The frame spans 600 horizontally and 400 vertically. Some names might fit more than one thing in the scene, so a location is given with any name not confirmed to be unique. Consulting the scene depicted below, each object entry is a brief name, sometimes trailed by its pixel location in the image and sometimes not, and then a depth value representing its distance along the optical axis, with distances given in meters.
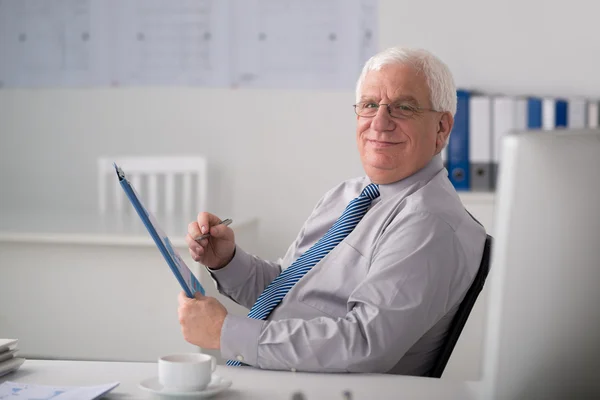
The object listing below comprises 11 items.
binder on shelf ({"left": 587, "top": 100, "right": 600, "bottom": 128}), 3.49
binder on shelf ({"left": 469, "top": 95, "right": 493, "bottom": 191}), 3.38
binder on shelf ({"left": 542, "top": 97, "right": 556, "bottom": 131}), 3.44
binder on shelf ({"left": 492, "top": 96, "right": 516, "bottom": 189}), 3.38
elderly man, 1.38
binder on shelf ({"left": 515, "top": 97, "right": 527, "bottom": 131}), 3.39
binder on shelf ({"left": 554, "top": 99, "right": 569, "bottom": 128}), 3.44
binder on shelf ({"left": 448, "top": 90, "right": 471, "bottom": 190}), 3.40
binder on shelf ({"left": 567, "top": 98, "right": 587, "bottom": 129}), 3.46
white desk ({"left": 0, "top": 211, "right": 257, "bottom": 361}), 2.74
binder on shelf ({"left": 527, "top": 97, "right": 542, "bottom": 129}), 3.42
